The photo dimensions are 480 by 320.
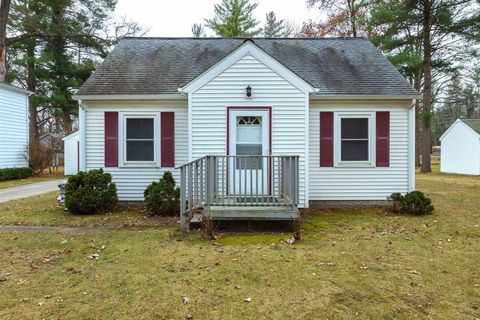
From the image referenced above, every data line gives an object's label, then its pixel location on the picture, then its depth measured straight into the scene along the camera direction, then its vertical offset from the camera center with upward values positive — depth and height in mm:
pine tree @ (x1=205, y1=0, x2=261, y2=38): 29516 +12215
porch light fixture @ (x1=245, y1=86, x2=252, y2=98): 8000 +1572
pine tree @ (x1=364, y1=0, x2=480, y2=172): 18781 +7321
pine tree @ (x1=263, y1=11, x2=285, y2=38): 33094 +12819
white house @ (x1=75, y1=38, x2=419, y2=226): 8055 +990
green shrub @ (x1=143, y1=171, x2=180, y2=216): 7973 -885
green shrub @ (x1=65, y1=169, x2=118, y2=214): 8062 -786
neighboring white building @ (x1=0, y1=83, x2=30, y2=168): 17016 +1702
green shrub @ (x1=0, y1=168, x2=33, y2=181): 16472 -719
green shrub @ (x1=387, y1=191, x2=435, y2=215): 8250 -1082
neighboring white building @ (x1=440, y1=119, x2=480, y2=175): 21672 +717
